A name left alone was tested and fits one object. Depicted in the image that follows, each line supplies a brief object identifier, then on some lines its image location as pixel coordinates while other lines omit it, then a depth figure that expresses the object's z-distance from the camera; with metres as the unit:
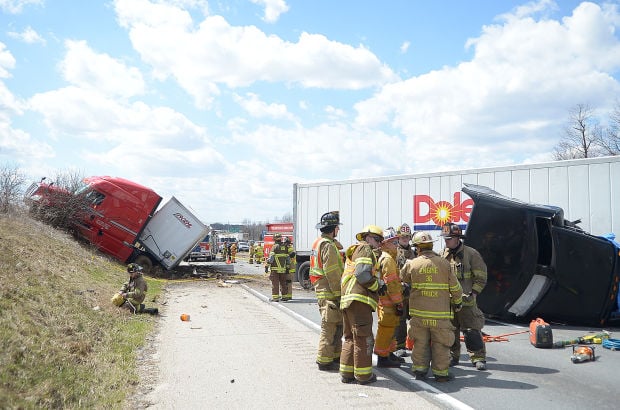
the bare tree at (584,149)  39.94
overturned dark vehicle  8.50
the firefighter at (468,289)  6.03
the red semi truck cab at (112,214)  18.86
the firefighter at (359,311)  5.27
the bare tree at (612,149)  37.22
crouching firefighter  9.83
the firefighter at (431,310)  5.34
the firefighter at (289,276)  12.47
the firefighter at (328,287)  5.87
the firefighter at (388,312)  5.75
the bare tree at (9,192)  16.65
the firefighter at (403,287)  6.58
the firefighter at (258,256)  33.97
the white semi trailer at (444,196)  9.69
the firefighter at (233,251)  34.19
